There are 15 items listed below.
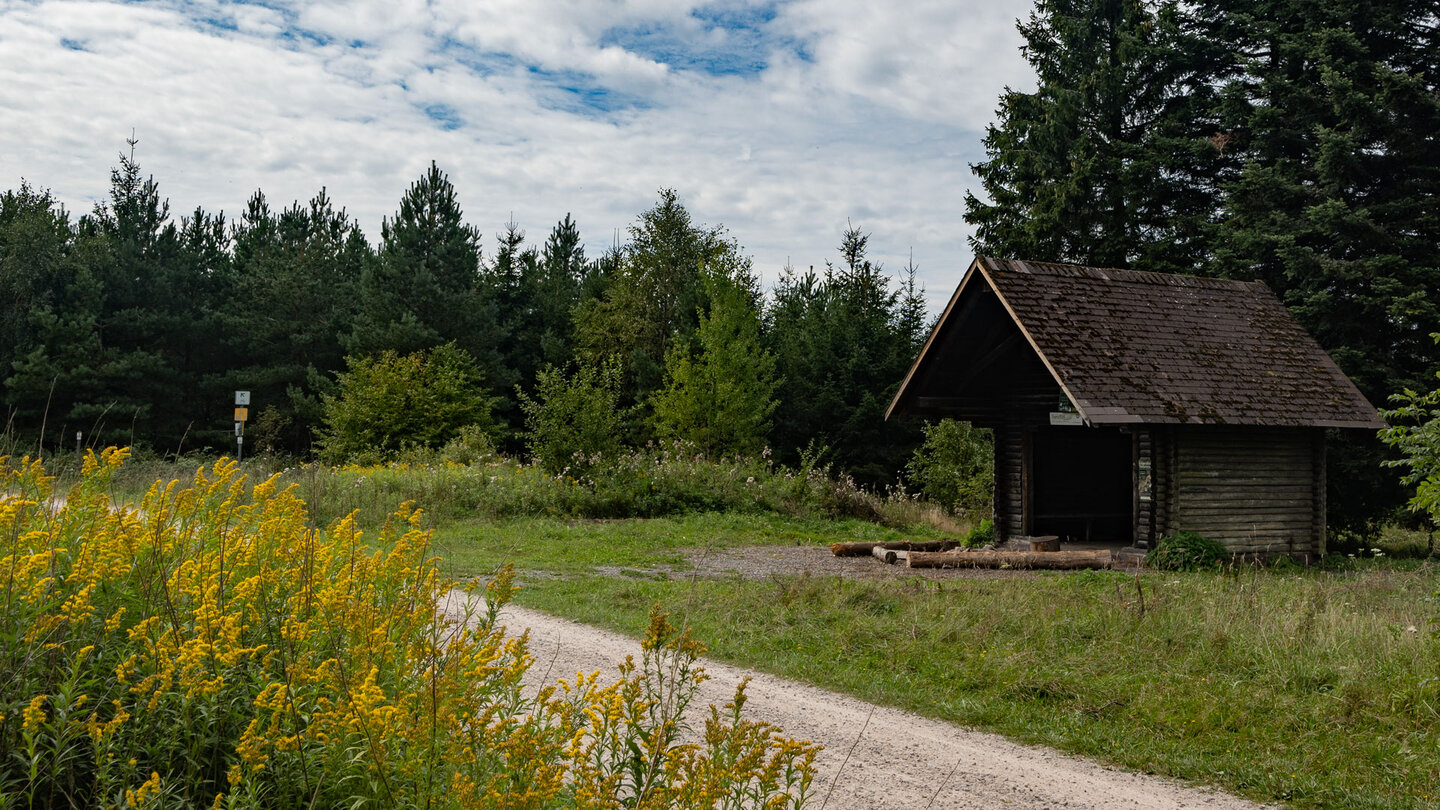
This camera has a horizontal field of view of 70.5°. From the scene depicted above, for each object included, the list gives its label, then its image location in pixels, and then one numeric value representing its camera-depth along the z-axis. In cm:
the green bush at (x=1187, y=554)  1488
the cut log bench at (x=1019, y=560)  1529
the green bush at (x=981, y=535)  1930
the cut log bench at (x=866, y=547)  1681
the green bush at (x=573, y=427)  2330
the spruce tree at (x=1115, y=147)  2758
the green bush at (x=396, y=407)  3412
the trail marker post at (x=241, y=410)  2699
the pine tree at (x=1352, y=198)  2162
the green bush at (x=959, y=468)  2823
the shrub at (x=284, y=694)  328
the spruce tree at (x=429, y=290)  3878
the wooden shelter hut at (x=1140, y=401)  1592
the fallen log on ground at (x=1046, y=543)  1675
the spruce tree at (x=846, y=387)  3778
